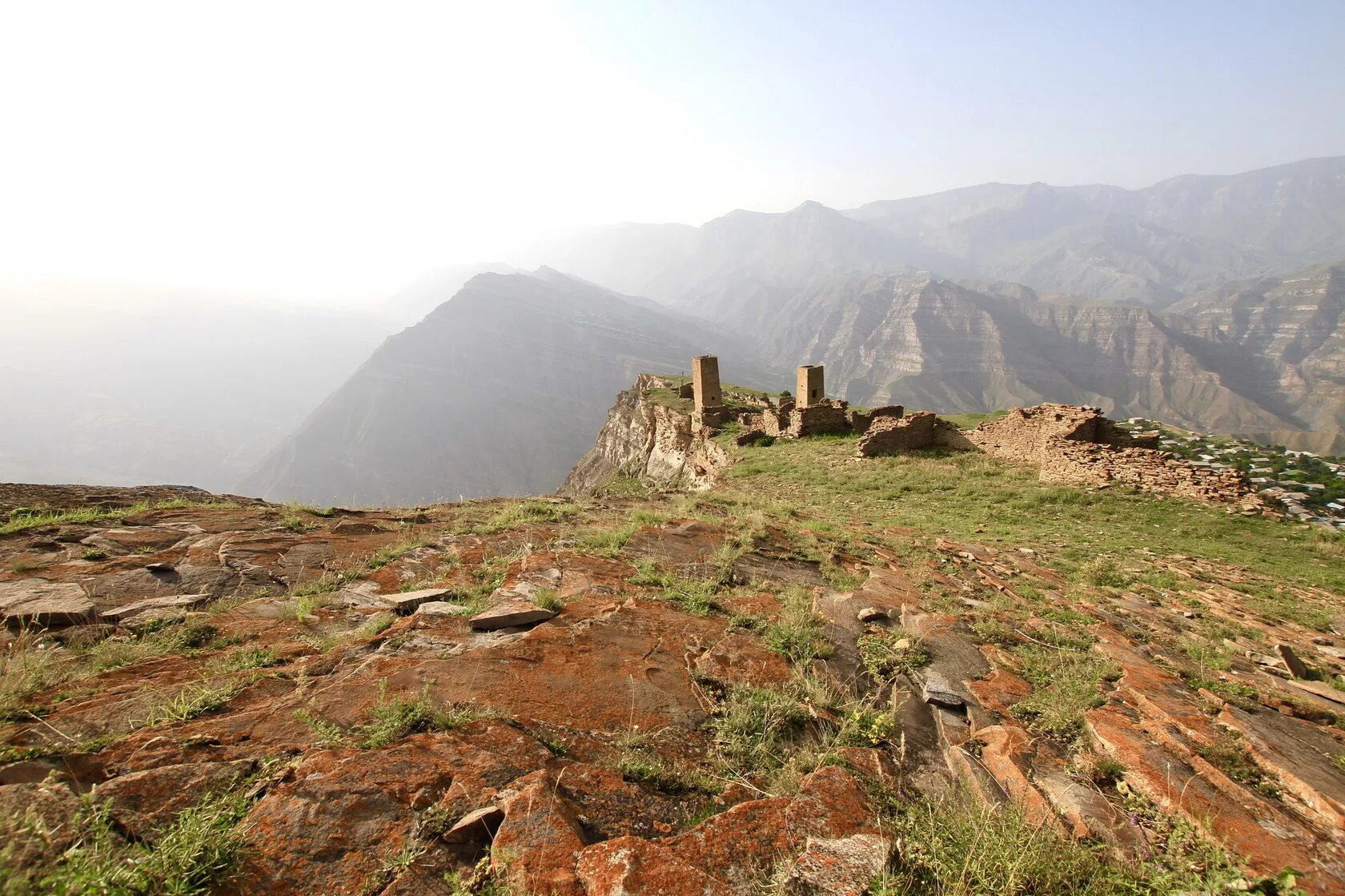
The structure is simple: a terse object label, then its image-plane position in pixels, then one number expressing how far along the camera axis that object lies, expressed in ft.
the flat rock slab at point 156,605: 14.55
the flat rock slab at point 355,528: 24.11
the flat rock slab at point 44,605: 13.70
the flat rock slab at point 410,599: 16.31
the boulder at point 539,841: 7.23
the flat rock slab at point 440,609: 15.75
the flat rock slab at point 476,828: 7.95
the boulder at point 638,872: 7.16
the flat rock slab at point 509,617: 14.89
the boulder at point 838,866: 7.45
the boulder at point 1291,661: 16.88
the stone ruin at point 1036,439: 40.27
